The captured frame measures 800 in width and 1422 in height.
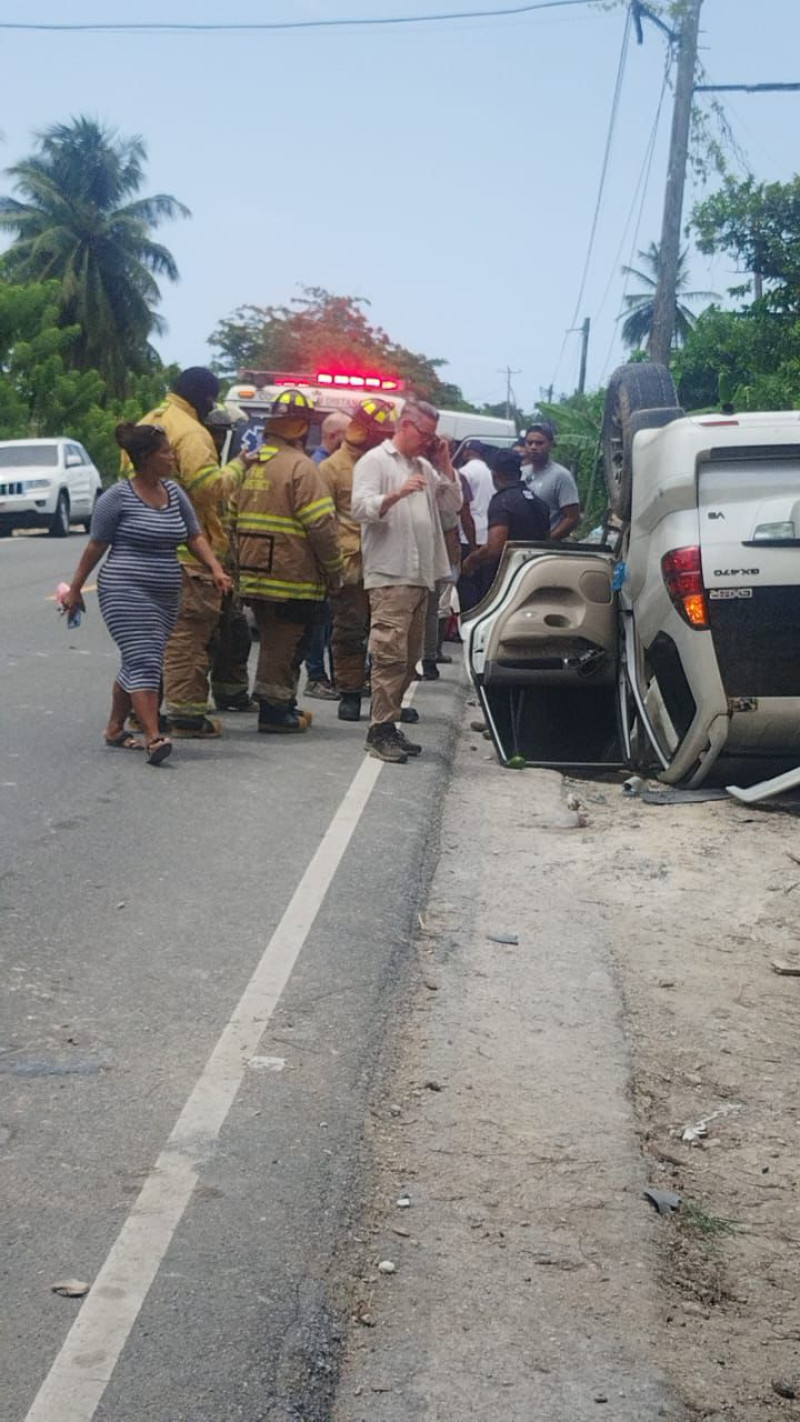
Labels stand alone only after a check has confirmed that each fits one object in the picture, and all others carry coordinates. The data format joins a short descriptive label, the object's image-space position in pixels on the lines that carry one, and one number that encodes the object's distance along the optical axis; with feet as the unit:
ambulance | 52.54
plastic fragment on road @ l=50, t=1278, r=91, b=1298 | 12.31
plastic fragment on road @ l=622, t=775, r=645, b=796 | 32.91
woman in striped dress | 32.81
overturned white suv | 29.27
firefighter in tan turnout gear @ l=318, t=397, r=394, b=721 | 39.93
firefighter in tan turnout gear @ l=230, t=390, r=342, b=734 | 35.81
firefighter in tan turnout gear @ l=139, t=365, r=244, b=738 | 35.65
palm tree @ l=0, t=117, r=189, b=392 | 214.07
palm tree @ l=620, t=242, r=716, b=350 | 283.79
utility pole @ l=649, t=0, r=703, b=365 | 81.76
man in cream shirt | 34.40
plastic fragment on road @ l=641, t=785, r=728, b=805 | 31.37
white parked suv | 101.86
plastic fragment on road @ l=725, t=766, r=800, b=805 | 29.99
